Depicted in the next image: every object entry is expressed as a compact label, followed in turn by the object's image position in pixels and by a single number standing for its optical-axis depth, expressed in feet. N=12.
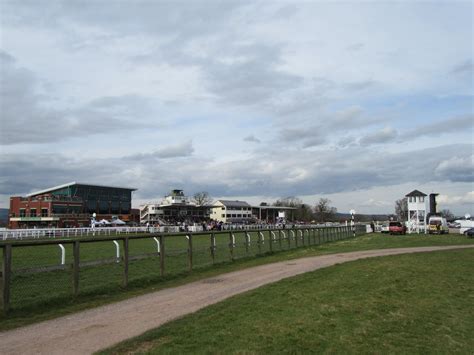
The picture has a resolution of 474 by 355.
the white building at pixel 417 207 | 194.29
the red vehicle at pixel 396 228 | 178.40
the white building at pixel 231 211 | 501.15
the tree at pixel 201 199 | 526.98
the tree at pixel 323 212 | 469.16
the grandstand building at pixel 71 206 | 348.18
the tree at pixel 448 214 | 553.31
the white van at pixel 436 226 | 185.16
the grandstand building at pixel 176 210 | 475.72
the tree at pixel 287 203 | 584.97
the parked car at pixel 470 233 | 154.56
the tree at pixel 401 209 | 431.84
